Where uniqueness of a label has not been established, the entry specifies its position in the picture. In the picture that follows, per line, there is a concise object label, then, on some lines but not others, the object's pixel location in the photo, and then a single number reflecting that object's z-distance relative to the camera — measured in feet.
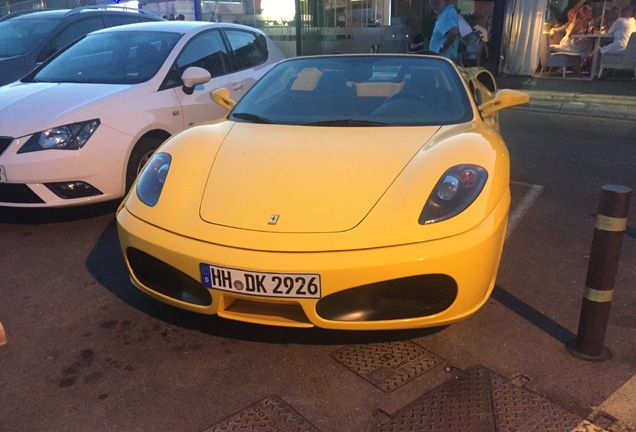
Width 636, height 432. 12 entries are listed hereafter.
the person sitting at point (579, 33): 37.91
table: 37.47
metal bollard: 8.04
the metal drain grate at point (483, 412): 7.29
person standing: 25.25
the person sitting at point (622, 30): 35.24
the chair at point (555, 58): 38.73
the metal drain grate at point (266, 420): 7.37
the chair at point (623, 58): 35.09
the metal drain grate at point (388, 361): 8.36
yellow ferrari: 8.06
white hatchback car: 13.62
